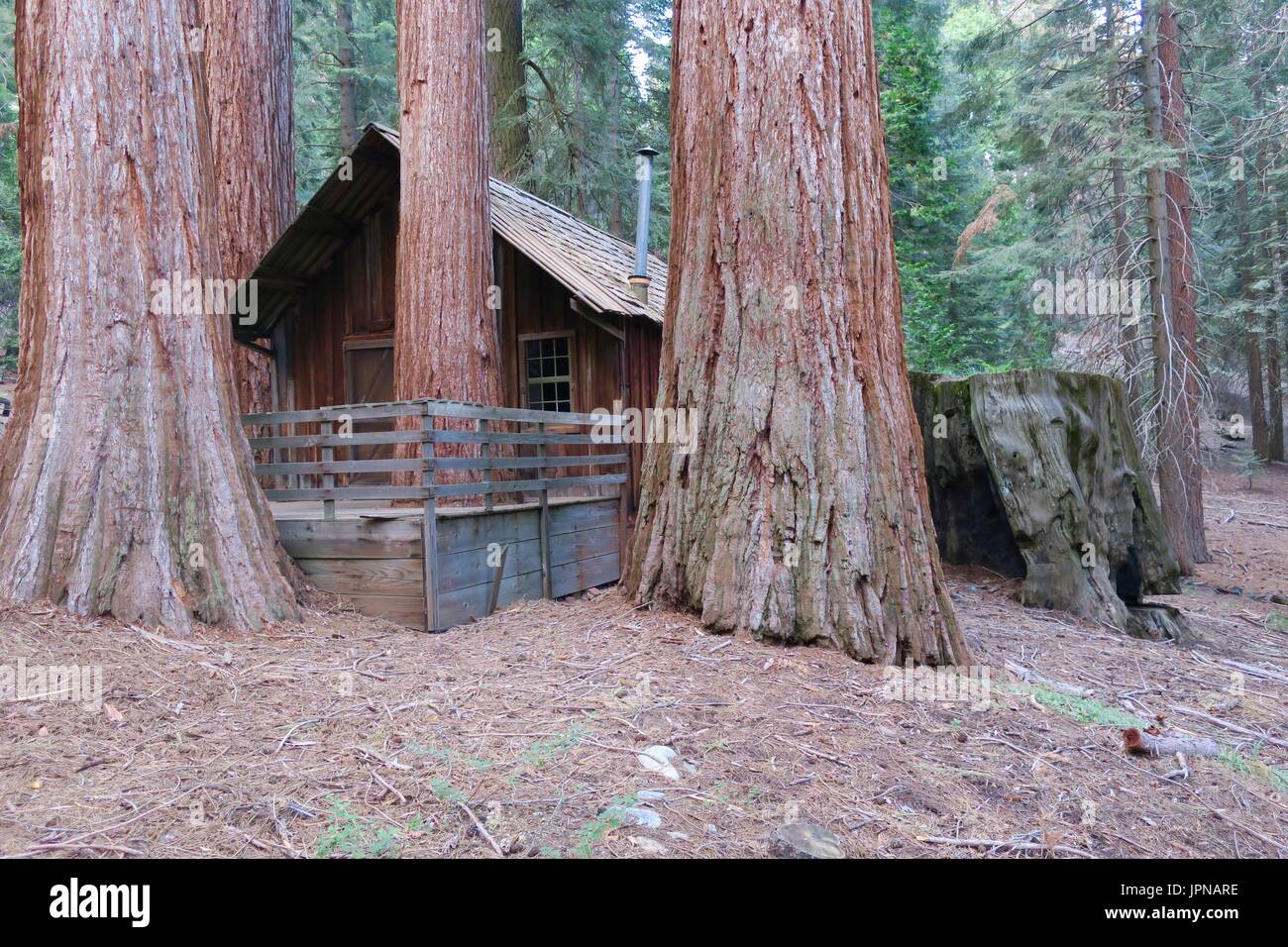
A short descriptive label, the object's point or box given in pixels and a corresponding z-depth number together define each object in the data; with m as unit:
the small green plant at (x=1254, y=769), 3.11
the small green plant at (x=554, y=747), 2.82
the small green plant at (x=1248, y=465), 18.58
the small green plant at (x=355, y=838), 2.21
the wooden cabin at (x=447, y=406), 5.61
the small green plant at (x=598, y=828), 2.23
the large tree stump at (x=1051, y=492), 6.13
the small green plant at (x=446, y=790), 2.52
